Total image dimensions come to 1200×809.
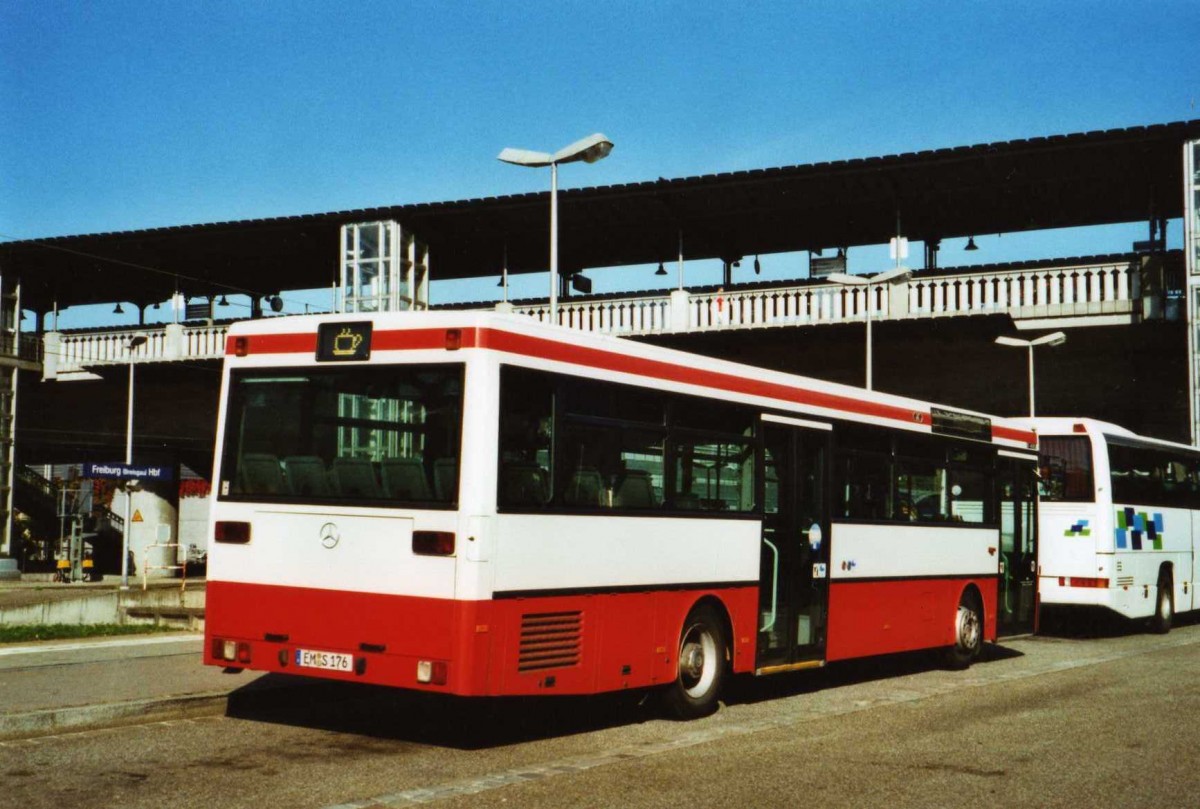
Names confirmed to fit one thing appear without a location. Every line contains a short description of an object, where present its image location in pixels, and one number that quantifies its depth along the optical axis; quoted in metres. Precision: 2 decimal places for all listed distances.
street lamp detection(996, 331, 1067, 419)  27.14
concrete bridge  27.23
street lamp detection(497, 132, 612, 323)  19.84
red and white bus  9.03
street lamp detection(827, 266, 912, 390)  28.56
